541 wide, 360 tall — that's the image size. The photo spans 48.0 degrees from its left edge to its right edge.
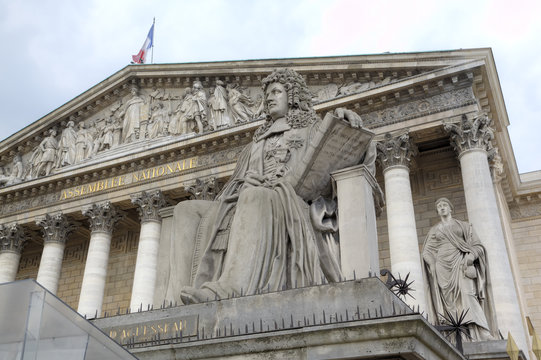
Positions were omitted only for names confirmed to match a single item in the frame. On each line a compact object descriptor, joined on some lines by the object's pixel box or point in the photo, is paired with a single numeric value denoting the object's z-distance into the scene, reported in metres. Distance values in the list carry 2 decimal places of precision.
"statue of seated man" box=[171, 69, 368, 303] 4.16
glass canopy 2.47
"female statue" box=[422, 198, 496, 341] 10.23
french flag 23.22
